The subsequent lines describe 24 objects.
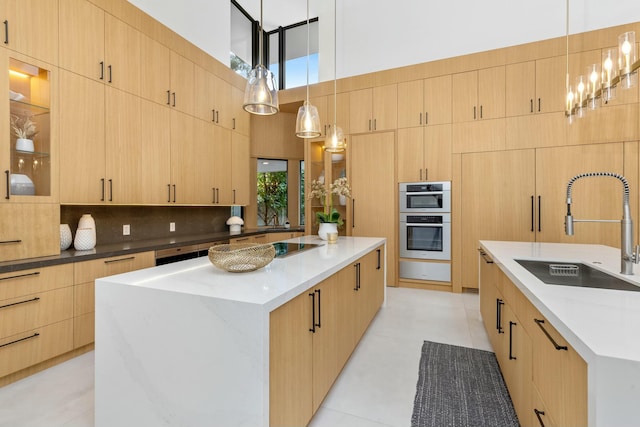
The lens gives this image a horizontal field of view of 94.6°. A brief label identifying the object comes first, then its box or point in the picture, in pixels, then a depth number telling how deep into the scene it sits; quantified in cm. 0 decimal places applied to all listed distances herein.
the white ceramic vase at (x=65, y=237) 260
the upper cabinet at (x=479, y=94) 392
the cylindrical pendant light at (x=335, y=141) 319
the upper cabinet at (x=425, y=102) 417
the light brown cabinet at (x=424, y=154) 419
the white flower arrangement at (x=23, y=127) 220
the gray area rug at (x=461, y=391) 163
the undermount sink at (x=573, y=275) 144
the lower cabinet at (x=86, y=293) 234
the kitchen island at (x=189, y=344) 109
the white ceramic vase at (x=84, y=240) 265
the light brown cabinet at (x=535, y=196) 351
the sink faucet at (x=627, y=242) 147
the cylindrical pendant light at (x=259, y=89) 200
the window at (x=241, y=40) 520
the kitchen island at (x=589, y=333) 69
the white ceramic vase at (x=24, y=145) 221
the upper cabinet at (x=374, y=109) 445
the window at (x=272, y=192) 552
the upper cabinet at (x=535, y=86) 367
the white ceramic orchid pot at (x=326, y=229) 297
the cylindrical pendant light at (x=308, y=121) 268
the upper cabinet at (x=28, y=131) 211
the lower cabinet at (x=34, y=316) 198
